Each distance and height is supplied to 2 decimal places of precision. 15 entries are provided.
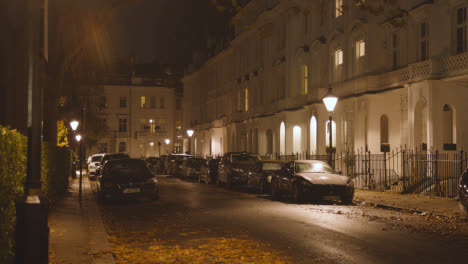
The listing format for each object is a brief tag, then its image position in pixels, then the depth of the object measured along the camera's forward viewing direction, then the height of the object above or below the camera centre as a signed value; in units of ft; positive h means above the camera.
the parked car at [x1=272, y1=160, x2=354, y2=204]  57.62 -3.17
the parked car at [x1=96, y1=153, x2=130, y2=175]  106.42 -0.27
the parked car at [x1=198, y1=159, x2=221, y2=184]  101.81 -3.15
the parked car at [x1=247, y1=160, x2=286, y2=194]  73.72 -3.00
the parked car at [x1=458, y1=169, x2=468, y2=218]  37.88 -2.77
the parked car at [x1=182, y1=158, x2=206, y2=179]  117.79 -2.76
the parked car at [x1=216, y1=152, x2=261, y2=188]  85.66 -2.05
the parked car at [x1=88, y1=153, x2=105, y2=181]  117.29 -2.07
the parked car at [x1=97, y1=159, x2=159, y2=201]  60.64 -2.98
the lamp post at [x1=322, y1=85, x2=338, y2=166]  64.95 +6.36
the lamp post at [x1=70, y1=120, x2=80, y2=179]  75.61 +4.32
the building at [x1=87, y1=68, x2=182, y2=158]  274.57 +19.44
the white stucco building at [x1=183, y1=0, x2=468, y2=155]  77.61 +14.49
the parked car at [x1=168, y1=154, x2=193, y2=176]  131.23 -2.09
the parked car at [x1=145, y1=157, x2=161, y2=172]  162.09 -2.63
